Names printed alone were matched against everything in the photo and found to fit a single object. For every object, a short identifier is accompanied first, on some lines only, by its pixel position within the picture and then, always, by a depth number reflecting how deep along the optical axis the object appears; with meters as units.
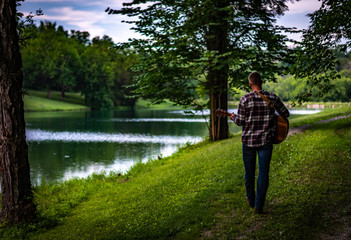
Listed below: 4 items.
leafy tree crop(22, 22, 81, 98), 81.12
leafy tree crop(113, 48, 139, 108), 88.56
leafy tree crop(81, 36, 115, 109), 80.88
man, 5.33
